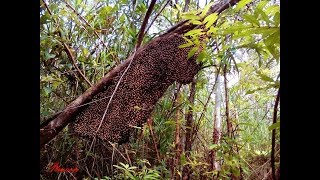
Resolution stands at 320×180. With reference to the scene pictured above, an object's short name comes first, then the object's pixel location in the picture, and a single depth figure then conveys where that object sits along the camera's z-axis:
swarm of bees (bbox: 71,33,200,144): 1.31
